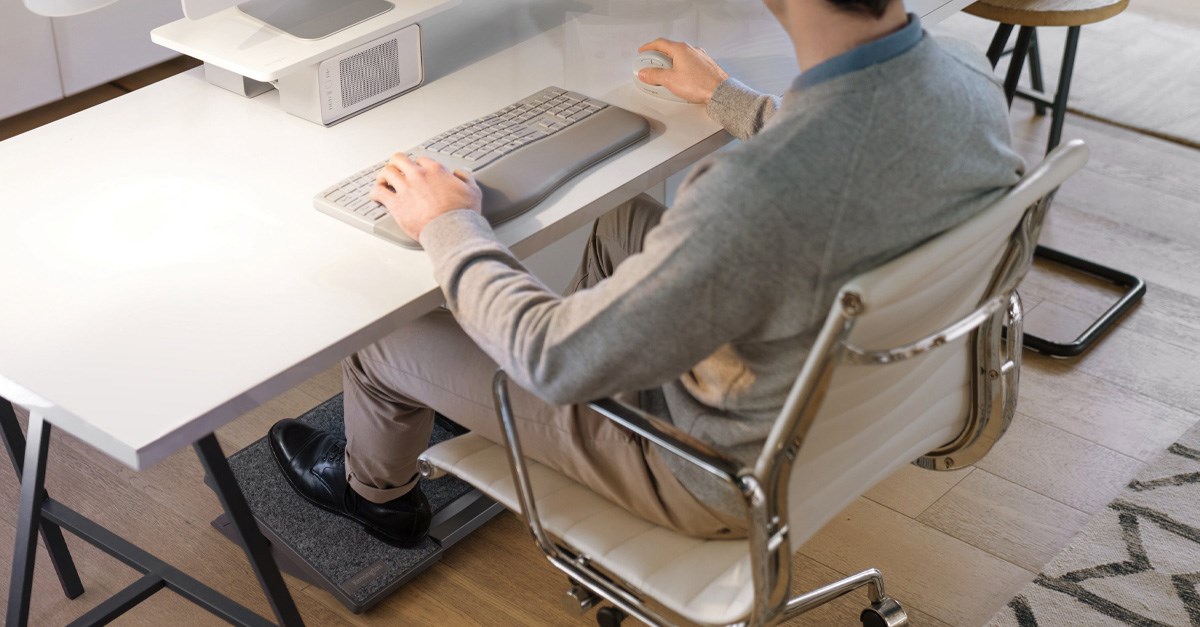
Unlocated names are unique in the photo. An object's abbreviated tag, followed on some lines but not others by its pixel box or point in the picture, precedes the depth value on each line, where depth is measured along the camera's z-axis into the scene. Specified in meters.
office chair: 1.10
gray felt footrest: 1.95
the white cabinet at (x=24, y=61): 3.38
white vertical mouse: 1.82
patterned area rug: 1.91
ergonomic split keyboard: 1.49
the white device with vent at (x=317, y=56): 1.71
